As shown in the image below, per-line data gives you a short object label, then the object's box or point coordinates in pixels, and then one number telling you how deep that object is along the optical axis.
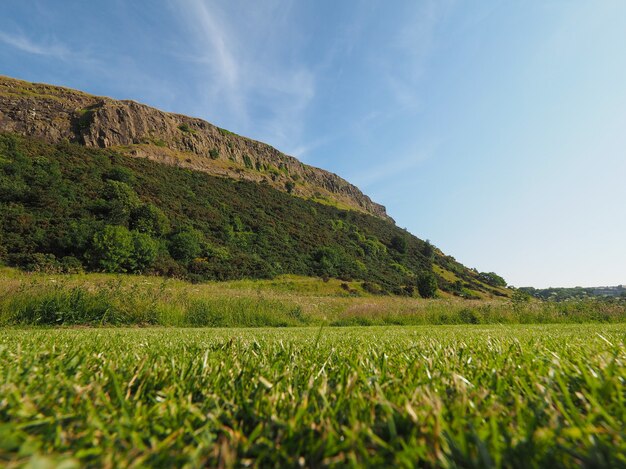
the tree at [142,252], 31.56
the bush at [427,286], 51.88
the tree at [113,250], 29.08
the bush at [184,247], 36.94
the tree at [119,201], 35.28
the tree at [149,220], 36.85
